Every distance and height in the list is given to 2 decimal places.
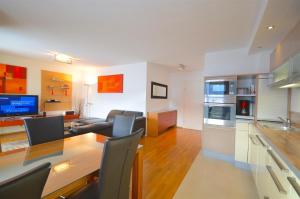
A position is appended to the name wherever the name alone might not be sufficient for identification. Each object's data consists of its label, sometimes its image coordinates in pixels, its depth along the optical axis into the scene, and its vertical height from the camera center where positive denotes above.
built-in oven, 3.09 -0.31
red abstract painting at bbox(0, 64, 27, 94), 4.38 +0.51
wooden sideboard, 4.83 -0.80
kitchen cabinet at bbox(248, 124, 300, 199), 0.98 -0.62
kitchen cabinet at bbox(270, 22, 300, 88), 1.60 +0.50
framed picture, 5.25 +0.29
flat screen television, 4.31 -0.28
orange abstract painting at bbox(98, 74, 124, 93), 5.50 +0.53
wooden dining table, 0.96 -0.54
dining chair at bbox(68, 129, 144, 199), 0.95 -0.49
